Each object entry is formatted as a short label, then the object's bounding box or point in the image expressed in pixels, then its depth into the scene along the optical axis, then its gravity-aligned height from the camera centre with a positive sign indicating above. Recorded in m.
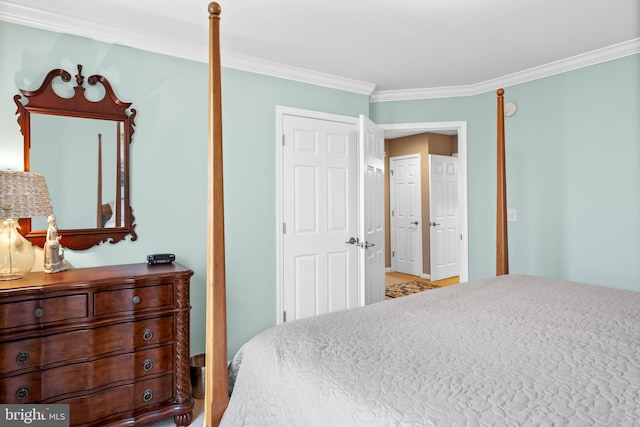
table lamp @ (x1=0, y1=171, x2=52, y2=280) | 1.84 +0.05
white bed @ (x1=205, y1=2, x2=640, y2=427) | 0.81 -0.40
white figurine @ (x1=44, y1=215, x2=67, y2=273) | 2.05 -0.17
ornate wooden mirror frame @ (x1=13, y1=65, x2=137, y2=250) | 2.18 +0.41
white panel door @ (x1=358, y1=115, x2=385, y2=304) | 3.02 +0.05
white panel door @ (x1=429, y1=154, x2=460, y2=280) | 5.95 -0.02
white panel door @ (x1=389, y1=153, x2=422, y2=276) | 6.17 +0.02
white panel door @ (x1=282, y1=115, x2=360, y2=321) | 3.10 +0.00
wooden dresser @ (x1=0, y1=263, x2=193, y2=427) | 1.76 -0.63
